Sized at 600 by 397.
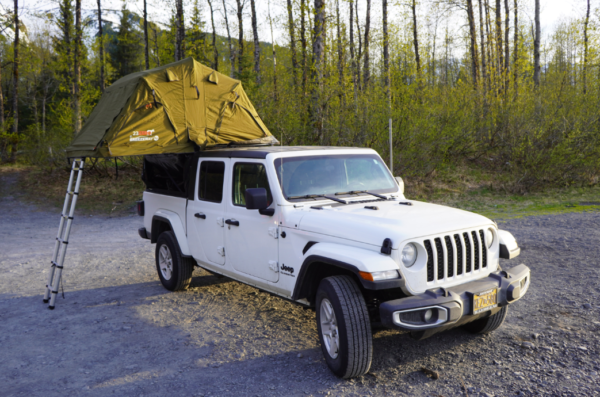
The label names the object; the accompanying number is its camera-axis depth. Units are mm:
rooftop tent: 5961
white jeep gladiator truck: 3531
